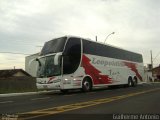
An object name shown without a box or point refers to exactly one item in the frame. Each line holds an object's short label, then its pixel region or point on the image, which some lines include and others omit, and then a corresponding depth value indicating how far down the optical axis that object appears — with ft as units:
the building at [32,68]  104.60
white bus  34.96
